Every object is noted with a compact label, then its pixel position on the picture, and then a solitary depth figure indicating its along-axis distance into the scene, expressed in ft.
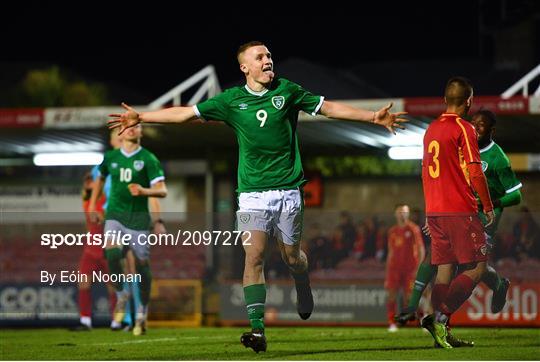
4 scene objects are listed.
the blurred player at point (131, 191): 64.18
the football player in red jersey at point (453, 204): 57.67
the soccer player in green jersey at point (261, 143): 57.62
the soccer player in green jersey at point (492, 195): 60.29
